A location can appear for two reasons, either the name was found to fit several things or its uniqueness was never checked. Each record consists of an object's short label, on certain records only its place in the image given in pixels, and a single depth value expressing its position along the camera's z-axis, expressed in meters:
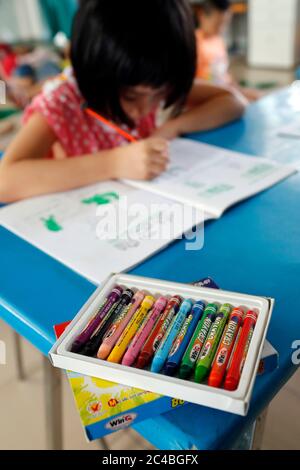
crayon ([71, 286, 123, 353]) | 0.32
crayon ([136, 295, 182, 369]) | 0.31
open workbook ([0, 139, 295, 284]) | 0.49
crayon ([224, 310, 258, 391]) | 0.27
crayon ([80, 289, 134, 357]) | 0.31
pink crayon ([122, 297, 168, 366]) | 0.31
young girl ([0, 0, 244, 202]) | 0.66
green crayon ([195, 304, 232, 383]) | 0.29
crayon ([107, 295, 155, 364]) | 0.31
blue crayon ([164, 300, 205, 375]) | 0.30
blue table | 0.29
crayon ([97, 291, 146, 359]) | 0.31
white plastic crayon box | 0.27
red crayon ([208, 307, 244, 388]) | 0.28
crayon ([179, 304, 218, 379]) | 0.29
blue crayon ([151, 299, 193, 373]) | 0.30
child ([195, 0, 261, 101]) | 1.99
